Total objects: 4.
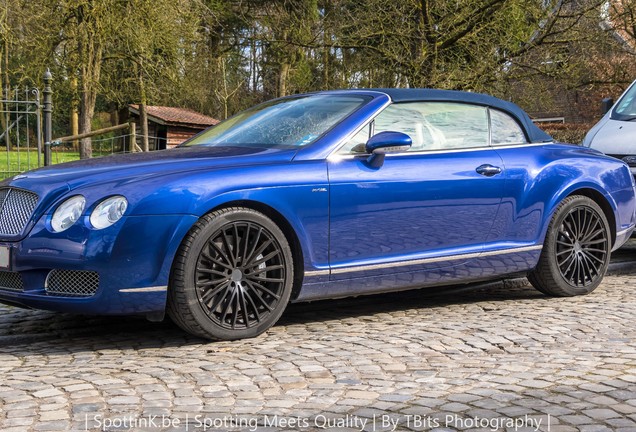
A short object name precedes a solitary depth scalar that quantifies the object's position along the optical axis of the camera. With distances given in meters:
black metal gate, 15.40
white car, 9.80
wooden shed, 50.66
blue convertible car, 5.13
